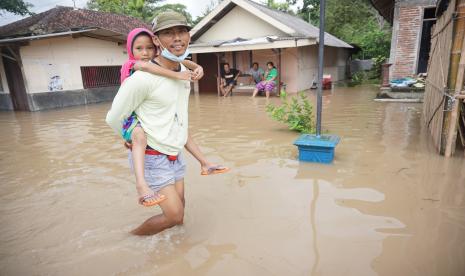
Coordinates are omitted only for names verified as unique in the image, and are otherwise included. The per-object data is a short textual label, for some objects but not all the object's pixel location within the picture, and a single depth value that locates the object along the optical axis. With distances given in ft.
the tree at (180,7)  97.99
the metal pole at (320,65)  13.45
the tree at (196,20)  83.27
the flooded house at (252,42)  40.68
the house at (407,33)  32.53
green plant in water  20.16
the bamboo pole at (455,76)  13.75
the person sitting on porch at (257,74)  44.10
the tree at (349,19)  81.76
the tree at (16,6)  44.50
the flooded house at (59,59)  37.86
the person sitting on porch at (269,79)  41.06
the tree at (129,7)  79.66
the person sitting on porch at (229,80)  44.65
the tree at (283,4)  99.50
